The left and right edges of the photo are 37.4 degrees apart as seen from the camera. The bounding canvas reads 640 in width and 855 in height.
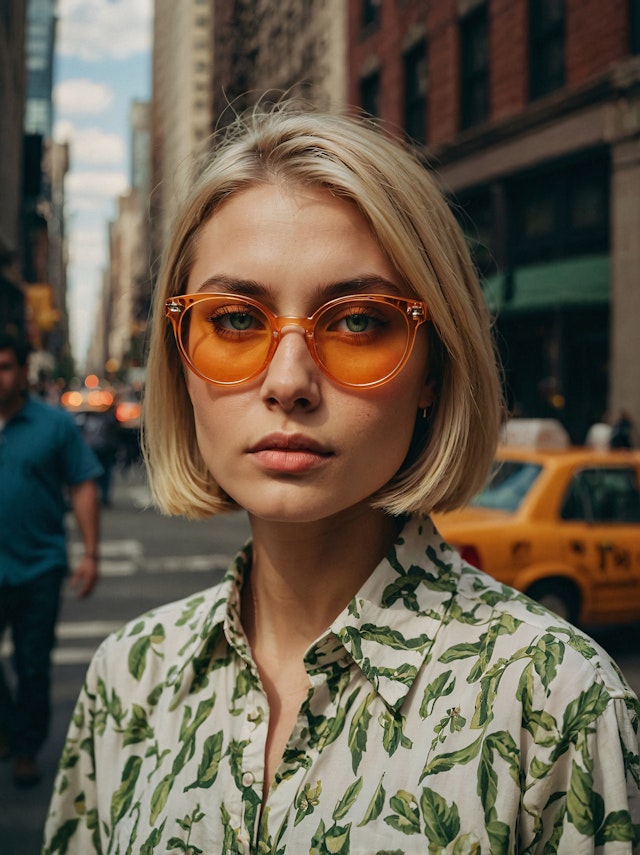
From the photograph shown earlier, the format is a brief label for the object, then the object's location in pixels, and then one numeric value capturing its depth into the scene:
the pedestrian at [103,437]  17.42
